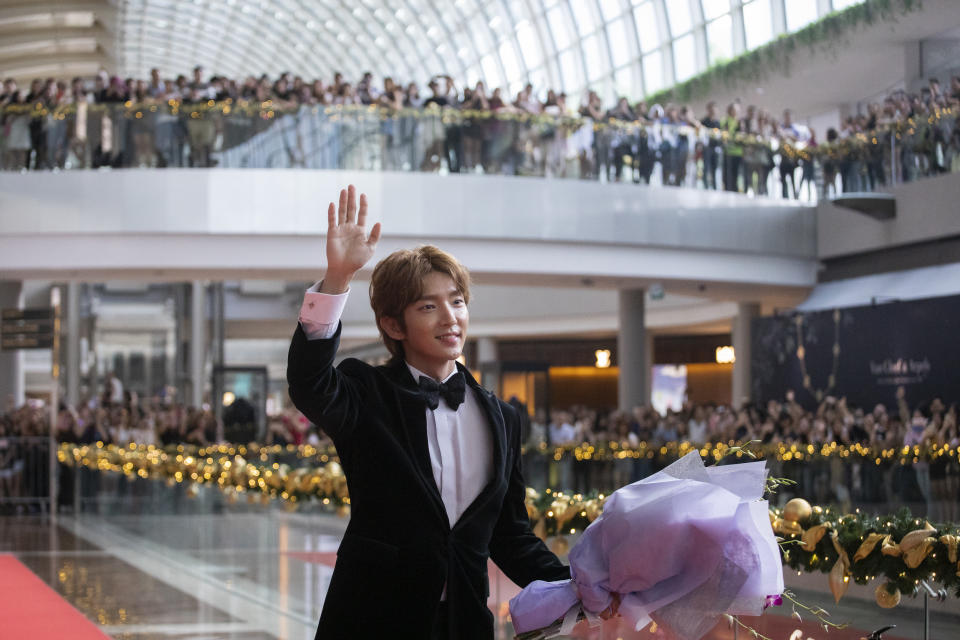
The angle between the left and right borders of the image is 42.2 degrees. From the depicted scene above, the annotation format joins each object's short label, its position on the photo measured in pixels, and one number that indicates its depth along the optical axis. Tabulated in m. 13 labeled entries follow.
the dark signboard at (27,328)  17.23
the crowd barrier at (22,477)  16.91
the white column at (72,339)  37.22
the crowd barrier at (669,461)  10.64
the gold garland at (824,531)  3.93
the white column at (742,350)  23.83
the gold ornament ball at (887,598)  3.97
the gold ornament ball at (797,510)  4.39
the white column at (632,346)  22.36
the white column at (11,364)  21.61
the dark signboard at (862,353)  15.71
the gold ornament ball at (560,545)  5.35
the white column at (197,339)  37.47
